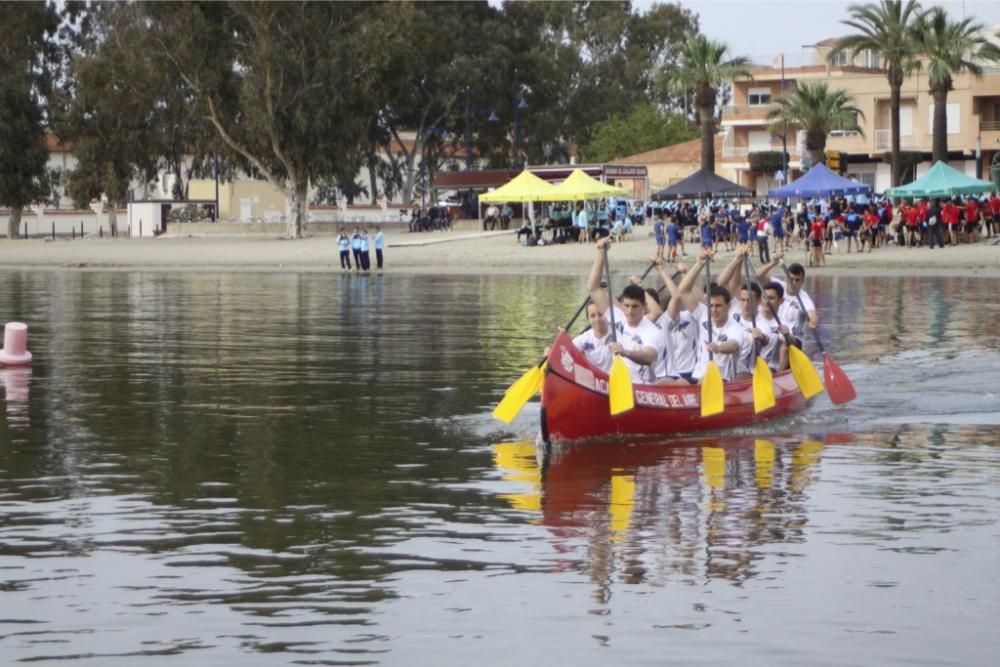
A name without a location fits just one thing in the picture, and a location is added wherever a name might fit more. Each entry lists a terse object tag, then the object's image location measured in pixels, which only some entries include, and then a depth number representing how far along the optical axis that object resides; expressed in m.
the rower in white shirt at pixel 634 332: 16.30
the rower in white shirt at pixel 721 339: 17.34
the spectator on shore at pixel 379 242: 55.41
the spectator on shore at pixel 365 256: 54.34
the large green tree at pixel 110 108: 74.44
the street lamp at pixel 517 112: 90.51
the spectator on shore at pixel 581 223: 60.81
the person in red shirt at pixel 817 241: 48.69
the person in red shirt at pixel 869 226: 53.22
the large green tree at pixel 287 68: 70.31
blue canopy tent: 51.41
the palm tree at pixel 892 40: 66.25
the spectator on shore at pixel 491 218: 72.81
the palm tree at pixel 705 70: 73.21
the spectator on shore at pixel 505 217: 73.12
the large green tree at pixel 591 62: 100.12
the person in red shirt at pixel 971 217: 53.09
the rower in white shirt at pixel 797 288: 19.78
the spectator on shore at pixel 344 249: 55.81
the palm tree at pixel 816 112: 69.75
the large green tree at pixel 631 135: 102.94
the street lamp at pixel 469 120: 86.94
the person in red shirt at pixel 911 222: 53.09
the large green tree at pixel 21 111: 82.25
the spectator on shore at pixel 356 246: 54.34
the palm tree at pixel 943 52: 62.34
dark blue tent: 54.44
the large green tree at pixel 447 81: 90.25
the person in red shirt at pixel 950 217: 52.25
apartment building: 78.88
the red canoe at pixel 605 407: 15.47
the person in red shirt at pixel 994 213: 53.00
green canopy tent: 51.38
